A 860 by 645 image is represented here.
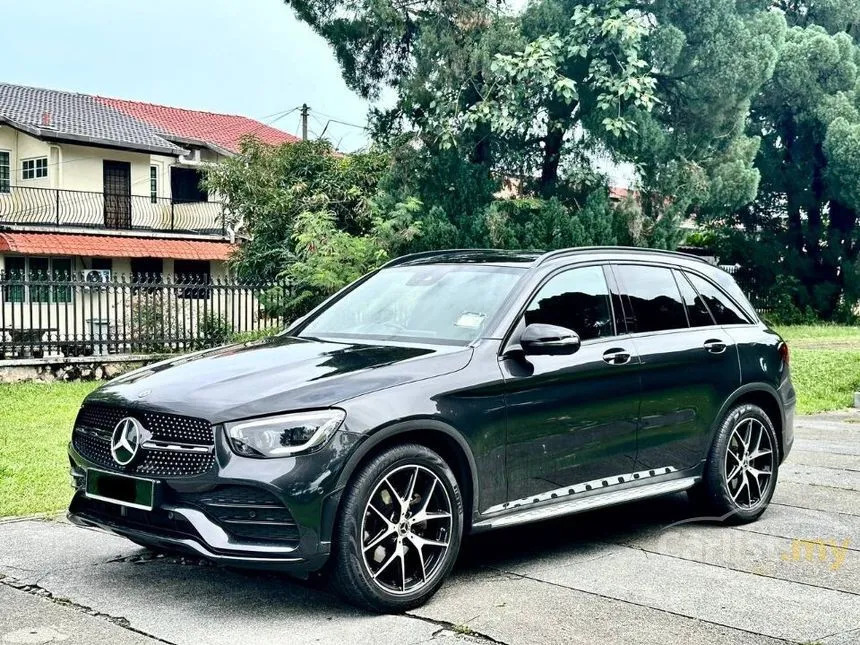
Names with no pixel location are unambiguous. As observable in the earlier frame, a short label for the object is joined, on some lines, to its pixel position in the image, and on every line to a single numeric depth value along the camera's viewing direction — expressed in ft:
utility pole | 151.78
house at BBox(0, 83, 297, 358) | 105.91
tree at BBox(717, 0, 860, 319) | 105.50
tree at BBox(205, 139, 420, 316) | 66.64
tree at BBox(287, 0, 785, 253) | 75.56
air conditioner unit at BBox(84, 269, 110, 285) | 99.02
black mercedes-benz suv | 15.61
